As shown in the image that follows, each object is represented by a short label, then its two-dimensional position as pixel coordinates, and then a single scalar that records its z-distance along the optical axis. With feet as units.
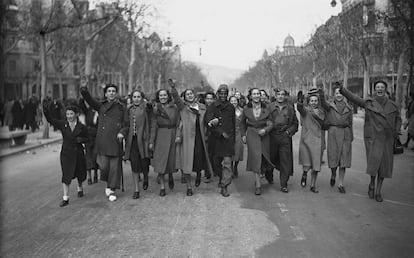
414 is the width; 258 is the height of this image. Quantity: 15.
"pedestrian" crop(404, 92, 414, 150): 41.61
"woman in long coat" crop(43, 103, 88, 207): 22.30
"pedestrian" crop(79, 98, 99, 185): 26.76
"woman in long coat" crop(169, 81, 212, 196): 23.95
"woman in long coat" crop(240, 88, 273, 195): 23.93
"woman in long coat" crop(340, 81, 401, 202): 22.08
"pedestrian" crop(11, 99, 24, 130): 67.62
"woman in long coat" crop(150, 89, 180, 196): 23.72
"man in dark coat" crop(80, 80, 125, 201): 22.53
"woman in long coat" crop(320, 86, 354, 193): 24.45
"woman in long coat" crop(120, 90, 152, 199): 23.57
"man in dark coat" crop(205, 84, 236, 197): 23.44
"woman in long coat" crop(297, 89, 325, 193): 24.59
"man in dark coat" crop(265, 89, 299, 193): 24.59
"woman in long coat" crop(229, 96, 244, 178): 29.25
